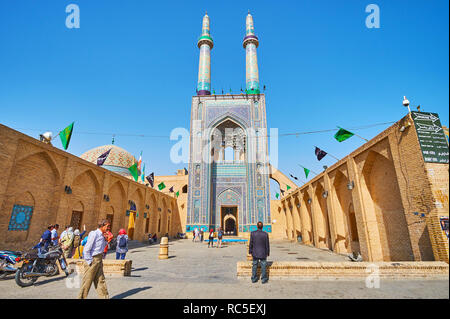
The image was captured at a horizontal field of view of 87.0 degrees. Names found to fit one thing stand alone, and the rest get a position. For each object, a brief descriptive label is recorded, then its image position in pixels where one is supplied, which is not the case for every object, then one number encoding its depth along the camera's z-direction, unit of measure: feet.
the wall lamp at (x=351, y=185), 32.92
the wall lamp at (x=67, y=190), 35.77
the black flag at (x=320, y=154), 40.96
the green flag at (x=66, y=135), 34.16
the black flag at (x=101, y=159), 44.08
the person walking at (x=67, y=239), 23.25
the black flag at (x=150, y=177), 60.38
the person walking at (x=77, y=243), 24.31
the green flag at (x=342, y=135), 32.56
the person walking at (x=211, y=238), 47.49
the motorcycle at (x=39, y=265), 15.99
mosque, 21.66
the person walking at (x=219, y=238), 50.03
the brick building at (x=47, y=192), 27.76
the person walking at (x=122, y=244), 23.65
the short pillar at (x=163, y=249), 29.94
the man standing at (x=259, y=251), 16.23
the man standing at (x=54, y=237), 24.37
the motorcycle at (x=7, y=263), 17.79
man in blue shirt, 23.11
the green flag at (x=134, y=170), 51.56
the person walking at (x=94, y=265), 11.47
